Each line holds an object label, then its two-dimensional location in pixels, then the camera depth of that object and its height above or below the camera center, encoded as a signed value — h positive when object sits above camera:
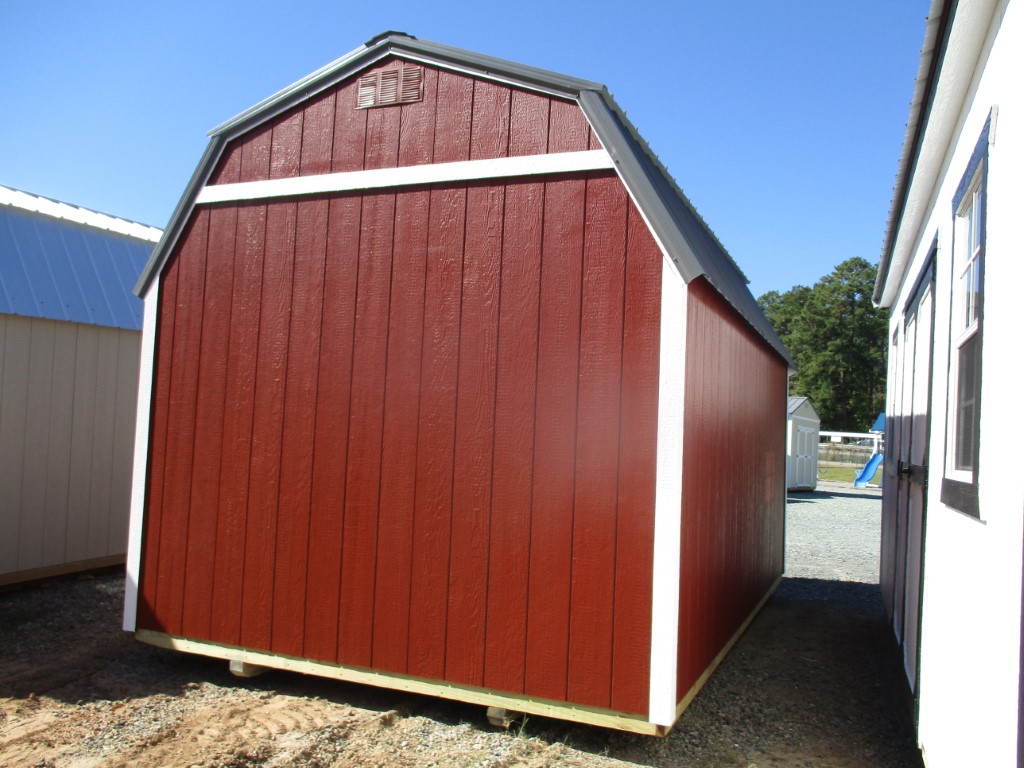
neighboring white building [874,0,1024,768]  2.23 +0.11
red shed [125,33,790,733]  4.10 -0.02
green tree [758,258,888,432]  49.25 +4.09
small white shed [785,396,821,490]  21.89 -0.91
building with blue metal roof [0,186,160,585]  7.20 -0.06
